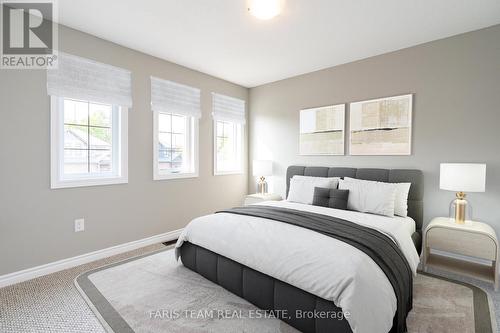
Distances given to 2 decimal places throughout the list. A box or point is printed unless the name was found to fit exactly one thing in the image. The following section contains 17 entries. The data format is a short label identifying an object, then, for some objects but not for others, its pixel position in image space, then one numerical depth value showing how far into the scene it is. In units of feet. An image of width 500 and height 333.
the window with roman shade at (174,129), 11.37
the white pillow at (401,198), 9.35
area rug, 5.84
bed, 4.80
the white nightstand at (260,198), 13.44
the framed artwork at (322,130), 12.11
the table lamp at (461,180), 7.83
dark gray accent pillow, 9.80
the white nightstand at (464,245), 7.59
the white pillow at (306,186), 10.93
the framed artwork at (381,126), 10.27
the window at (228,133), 14.15
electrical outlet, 9.09
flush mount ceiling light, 7.22
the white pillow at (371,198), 9.11
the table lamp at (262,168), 13.96
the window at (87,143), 8.70
